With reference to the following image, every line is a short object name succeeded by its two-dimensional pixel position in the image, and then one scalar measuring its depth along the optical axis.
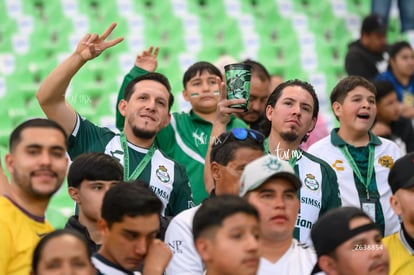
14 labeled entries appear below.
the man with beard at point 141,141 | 11.43
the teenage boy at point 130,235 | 8.47
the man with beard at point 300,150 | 11.23
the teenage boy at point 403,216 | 9.97
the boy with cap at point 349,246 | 8.45
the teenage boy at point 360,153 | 12.20
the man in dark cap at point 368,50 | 18.70
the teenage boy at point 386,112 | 15.37
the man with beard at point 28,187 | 8.49
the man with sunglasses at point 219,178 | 9.44
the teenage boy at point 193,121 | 12.87
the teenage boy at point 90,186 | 9.84
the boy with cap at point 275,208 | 8.93
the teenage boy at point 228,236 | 7.93
